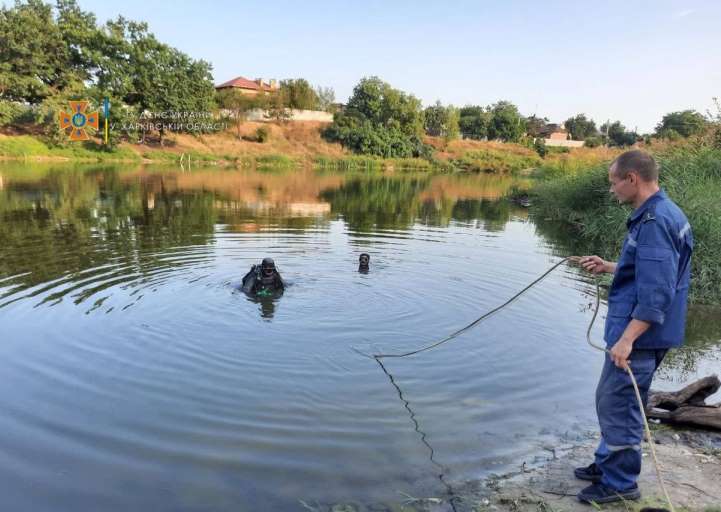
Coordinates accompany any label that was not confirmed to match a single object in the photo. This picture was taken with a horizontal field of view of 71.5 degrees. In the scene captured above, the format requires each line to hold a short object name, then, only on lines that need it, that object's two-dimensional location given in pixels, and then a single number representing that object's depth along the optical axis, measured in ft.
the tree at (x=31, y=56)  174.40
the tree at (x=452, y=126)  323.16
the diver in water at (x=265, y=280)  29.99
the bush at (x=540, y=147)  326.53
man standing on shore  11.10
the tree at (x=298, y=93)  297.94
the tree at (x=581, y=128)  426.10
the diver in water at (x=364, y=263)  38.10
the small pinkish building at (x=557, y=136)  370.94
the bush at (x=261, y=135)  252.42
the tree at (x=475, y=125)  353.51
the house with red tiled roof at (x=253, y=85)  306.14
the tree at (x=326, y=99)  338.13
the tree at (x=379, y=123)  266.98
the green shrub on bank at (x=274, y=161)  218.18
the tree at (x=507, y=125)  347.36
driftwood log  16.88
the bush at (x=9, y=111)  161.58
